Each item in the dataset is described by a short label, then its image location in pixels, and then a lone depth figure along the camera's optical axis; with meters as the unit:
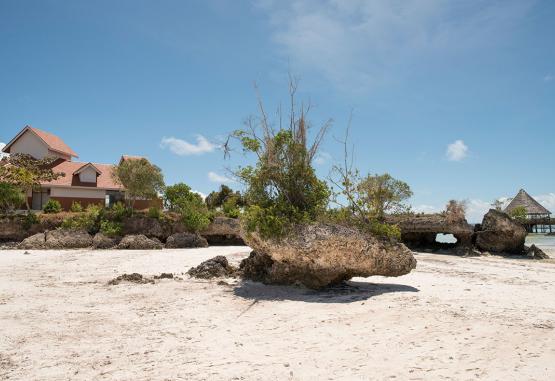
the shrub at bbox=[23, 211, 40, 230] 28.20
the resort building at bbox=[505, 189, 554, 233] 50.77
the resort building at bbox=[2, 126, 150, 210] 37.69
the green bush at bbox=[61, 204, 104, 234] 27.41
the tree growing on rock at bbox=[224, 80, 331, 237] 12.20
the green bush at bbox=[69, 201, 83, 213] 31.46
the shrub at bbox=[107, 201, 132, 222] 28.98
